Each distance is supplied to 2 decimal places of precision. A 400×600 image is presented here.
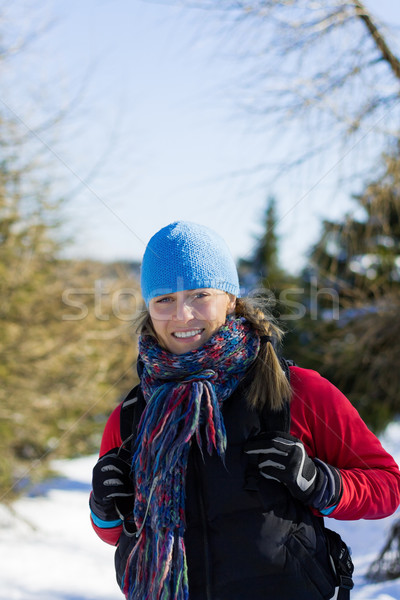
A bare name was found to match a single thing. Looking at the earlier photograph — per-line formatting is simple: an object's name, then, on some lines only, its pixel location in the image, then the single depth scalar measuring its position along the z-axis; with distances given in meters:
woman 1.39
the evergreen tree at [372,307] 3.36
